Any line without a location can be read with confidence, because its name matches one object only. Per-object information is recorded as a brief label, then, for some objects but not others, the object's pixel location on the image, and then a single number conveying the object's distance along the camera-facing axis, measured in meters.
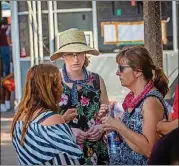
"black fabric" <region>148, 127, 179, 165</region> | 2.21
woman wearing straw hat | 3.48
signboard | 8.06
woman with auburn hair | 2.83
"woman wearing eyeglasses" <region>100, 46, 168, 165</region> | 2.80
